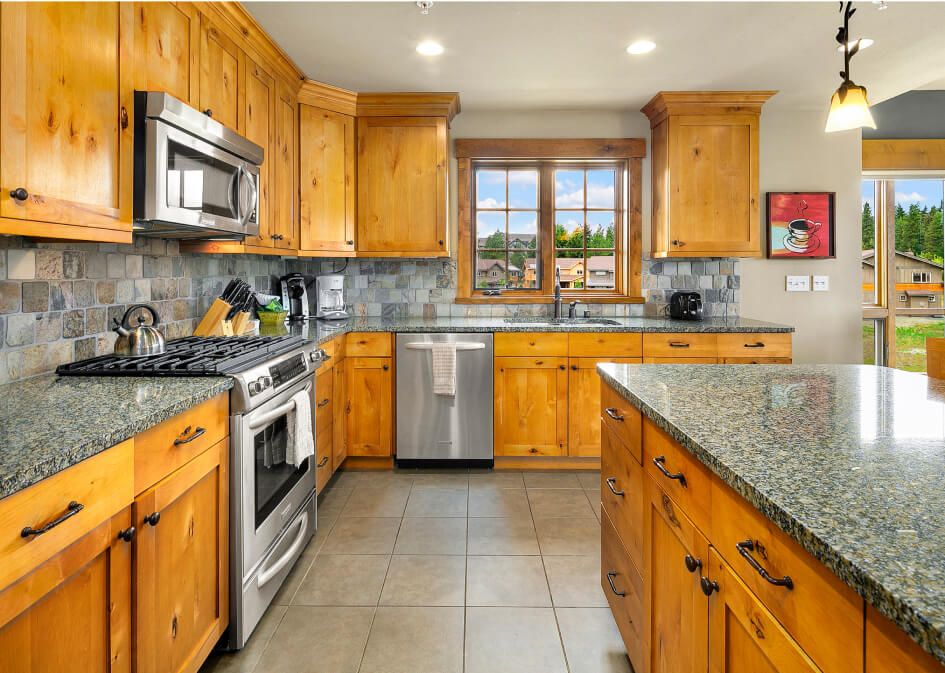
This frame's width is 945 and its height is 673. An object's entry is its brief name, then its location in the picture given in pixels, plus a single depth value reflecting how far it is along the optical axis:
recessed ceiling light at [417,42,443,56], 2.86
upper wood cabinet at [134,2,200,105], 1.78
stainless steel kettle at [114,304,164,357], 2.01
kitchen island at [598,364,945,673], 0.59
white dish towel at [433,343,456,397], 3.38
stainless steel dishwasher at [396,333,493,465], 3.42
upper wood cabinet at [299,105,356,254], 3.43
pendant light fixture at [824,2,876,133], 1.78
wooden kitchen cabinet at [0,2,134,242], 1.22
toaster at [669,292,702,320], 3.84
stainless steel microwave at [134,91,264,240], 1.71
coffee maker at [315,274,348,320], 3.83
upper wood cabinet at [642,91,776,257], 3.63
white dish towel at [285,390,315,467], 2.13
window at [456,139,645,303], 4.08
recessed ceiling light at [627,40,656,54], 2.85
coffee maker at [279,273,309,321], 3.72
